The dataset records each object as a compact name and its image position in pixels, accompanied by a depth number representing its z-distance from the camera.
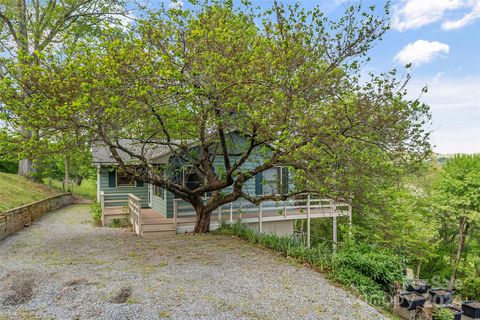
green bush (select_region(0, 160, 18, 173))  24.12
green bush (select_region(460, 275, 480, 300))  18.22
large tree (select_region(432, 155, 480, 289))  17.94
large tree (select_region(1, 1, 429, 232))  7.52
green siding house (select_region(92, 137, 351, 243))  12.24
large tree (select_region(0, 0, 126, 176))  18.12
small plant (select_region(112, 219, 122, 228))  14.00
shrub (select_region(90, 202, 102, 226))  14.48
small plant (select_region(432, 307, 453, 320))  8.25
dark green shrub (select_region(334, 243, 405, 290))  6.68
